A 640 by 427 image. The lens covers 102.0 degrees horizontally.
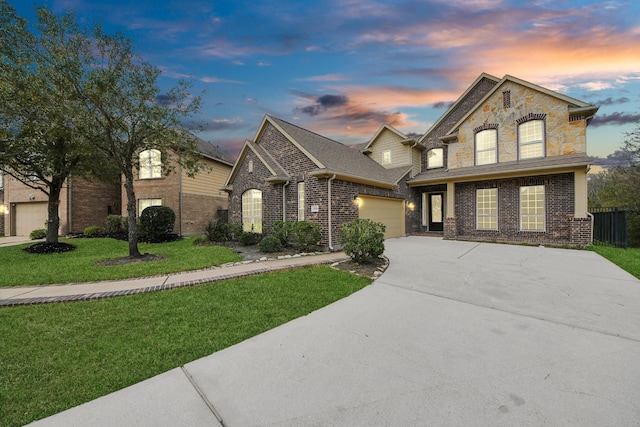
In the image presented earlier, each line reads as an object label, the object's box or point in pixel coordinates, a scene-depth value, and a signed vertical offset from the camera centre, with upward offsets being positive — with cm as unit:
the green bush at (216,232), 1267 -95
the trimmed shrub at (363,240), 722 -83
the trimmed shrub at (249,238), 1177 -121
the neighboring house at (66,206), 1614 +56
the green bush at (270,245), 990 -126
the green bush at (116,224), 1571 -65
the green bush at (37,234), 1571 -121
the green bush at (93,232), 1530 -109
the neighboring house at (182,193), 1623 +127
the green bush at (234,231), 1242 -90
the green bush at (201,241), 1252 -139
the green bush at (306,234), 980 -87
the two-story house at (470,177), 1091 +159
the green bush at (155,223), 1335 -51
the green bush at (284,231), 1039 -80
